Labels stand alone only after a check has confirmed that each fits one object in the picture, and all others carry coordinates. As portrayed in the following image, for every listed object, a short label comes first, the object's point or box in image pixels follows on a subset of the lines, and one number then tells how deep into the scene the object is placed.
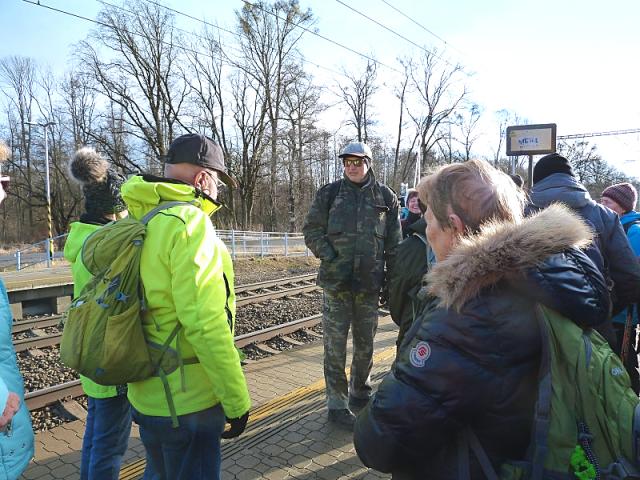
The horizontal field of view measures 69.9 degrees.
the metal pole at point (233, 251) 18.22
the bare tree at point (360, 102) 41.34
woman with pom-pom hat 2.69
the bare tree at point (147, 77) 30.53
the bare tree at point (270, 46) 32.75
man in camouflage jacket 4.04
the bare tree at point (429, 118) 42.69
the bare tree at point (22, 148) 41.03
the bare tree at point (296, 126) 33.72
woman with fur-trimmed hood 1.24
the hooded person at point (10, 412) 1.71
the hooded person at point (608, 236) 3.24
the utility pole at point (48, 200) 15.87
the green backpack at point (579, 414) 1.19
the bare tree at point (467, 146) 49.78
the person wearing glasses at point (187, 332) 1.94
